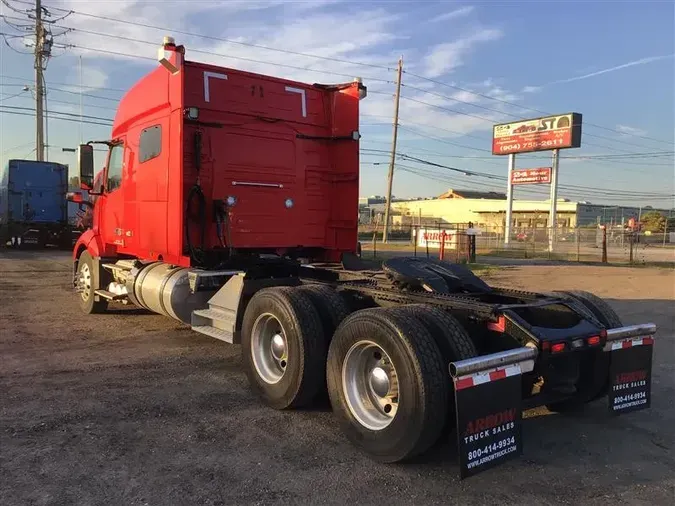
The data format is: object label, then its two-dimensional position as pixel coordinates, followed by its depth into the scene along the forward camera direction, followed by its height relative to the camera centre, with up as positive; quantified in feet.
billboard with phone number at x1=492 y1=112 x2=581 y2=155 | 144.97 +26.28
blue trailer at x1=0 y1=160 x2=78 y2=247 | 84.07 +1.47
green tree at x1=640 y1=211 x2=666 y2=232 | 267.80 +6.92
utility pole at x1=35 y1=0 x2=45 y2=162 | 106.32 +25.05
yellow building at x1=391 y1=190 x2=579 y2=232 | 288.51 +11.17
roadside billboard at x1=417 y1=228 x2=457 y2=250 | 77.92 -1.10
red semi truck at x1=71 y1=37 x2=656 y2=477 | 12.05 -1.96
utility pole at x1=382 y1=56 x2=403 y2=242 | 127.92 +18.77
